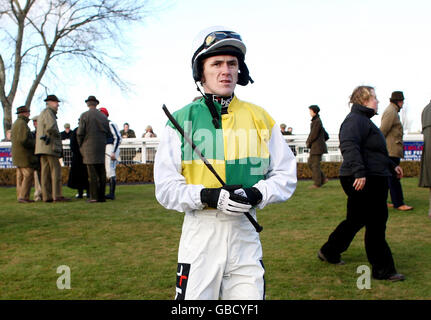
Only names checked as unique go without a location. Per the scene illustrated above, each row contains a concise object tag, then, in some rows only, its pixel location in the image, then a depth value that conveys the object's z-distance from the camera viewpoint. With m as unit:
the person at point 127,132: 18.17
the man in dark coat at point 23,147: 10.45
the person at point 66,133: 14.28
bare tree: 25.91
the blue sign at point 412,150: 17.28
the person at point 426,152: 7.46
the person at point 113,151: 10.57
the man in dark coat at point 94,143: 9.86
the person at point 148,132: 18.17
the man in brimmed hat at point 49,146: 10.06
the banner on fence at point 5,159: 18.17
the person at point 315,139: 11.54
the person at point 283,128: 18.06
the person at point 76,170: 10.96
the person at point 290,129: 20.63
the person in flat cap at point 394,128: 8.20
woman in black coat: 4.71
